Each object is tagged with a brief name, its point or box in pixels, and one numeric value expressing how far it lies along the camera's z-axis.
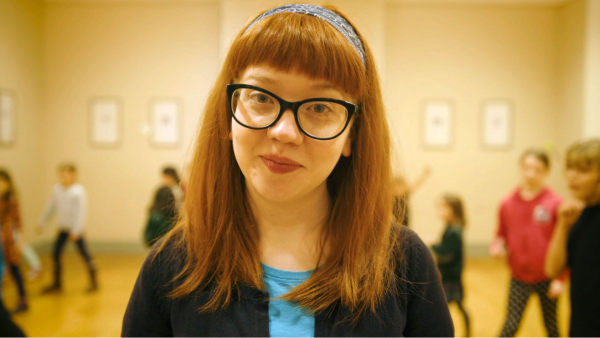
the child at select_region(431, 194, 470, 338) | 2.82
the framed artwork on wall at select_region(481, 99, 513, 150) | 5.74
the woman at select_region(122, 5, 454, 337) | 0.82
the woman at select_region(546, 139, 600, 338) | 1.59
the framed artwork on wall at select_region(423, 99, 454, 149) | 5.74
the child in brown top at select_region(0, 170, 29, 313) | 3.32
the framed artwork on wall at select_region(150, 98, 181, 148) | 5.81
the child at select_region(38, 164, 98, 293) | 4.15
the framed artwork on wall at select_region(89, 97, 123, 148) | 5.85
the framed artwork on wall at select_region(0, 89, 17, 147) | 5.04
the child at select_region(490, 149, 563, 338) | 2.60
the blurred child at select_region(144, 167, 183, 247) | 3.44
